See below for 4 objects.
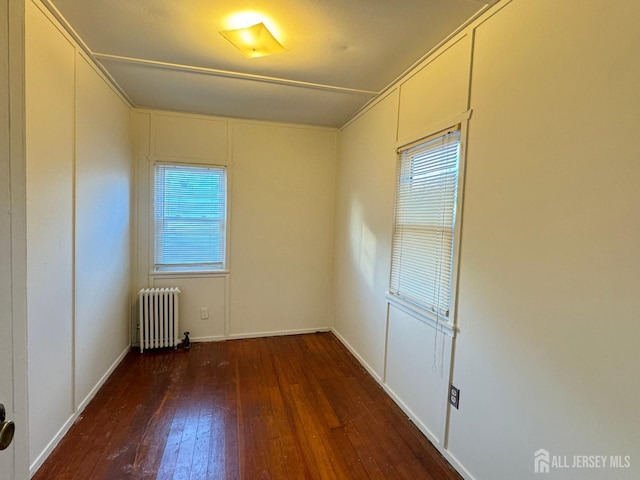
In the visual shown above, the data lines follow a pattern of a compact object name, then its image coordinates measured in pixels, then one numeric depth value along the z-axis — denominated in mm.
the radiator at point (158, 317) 3314
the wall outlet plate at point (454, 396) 1866
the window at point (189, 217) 3479
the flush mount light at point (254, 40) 1876
